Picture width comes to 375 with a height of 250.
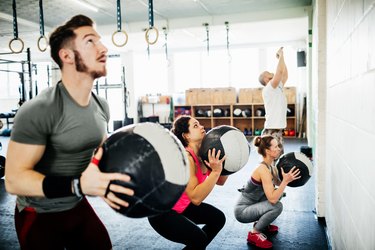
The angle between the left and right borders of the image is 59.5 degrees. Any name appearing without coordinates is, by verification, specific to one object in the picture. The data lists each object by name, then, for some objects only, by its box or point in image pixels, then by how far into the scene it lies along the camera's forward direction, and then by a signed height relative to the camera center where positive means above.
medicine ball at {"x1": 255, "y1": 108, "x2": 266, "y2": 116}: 9.29 -0.25
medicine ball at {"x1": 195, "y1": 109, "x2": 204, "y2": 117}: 9.81 -0.26
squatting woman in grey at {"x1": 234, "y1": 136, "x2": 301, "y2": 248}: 2.42 -0.74
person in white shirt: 3.84 -0.05
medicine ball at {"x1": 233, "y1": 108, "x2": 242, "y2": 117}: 9.41 -0.24
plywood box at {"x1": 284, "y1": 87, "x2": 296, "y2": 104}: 8.91 +0.23
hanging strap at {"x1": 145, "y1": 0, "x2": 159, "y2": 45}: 3.79 +0.98
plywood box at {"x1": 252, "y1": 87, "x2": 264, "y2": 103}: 9.27 +0.23
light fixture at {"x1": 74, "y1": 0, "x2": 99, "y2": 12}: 6.15 +1.96
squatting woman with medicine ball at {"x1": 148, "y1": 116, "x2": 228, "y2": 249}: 1.78 -0.60
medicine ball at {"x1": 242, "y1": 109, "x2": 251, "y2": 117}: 9.37 -0.27
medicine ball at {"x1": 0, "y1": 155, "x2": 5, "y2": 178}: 4.62 -0.82
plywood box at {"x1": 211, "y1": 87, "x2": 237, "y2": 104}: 9.58 +0.24
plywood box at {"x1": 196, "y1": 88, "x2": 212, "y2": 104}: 9.77 +0.25
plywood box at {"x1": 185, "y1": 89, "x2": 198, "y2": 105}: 9.89 +0.25
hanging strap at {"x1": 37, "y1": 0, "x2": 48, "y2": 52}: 4.61 +1.16
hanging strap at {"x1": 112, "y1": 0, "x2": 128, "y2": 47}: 4.00 +1.01
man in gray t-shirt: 1.18 -0.14
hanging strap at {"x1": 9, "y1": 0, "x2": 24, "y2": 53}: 4.49 +1.04
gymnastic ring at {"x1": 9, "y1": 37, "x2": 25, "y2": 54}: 4.61 +0.89
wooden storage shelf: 9.28 -0.35
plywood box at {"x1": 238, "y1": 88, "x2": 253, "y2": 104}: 9.39 +0.24
